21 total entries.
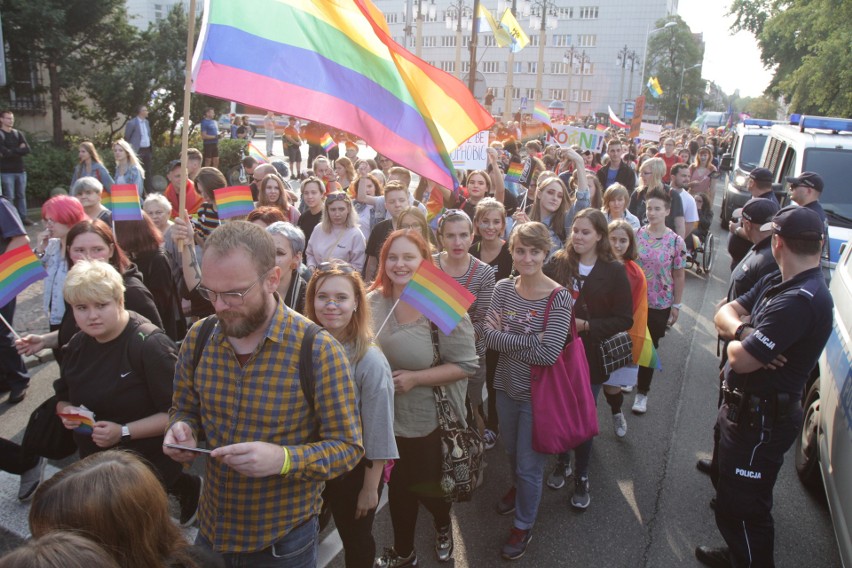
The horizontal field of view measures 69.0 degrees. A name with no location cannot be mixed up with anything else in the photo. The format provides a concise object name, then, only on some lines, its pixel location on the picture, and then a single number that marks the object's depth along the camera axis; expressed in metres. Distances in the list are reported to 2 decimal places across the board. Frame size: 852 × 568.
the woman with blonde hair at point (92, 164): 8.77
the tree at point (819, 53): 18.56
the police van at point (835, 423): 3.21
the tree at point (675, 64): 75.75
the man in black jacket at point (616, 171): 9.53
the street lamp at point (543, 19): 24.73
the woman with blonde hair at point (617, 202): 6.44
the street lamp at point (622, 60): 41.45
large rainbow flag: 3.12
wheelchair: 10.34
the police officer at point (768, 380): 2.91
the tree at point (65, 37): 13.49
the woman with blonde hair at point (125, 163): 8.38
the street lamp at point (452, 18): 28.37
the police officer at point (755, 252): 4.09
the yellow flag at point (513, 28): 16.81
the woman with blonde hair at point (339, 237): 5.61
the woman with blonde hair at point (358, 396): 2.55
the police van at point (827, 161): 7.72
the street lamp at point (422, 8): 22.36
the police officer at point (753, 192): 6.27
